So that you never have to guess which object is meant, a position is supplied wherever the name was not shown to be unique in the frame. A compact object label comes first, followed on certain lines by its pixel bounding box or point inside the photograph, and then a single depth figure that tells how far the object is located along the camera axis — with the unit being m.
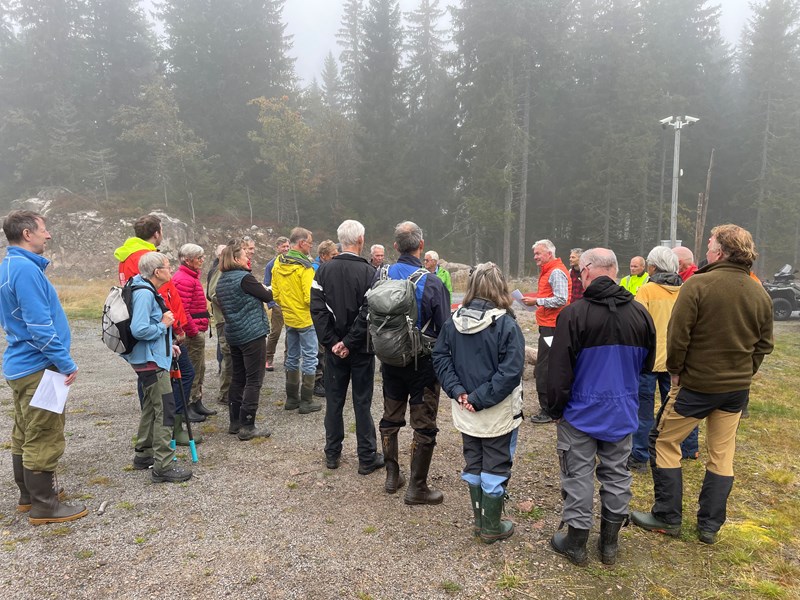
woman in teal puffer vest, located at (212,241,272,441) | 4.89
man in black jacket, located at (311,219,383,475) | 4.21
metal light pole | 17.11
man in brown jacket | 3.29
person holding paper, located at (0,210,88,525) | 3.34
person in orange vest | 5.39
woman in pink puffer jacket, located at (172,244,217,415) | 5.41
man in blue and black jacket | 3.00
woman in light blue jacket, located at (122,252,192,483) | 3.94
